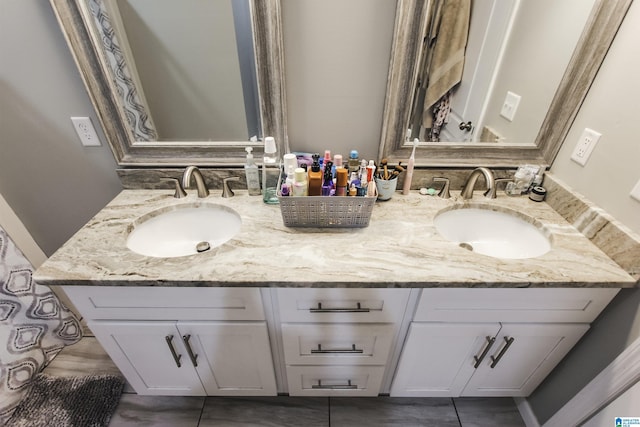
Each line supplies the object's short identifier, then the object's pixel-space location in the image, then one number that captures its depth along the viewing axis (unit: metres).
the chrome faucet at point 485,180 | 1.02
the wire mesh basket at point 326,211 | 0.88
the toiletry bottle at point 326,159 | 0.97
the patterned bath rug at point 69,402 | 1.13
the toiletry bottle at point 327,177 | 0.93
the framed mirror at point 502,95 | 0.86
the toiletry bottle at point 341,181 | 0.88
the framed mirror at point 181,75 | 0.89
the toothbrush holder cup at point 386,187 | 1.04
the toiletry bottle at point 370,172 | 0.95
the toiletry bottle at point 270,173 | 1.03
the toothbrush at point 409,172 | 1.05
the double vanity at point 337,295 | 0.76
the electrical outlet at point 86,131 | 1.05
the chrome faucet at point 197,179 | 1.00
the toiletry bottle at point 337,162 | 0.95
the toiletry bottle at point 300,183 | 0.87
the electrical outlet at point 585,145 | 0.90
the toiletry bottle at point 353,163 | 1.00
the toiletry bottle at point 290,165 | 0.95
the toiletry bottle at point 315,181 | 0.88
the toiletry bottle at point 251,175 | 1.04
